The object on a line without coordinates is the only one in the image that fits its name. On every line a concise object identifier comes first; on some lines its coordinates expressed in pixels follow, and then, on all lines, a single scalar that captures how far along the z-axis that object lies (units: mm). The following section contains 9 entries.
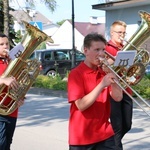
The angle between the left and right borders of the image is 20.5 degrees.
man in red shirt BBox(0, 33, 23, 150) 3809
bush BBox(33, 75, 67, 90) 13312
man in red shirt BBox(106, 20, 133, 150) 4445
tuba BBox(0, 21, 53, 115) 3715
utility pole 16295
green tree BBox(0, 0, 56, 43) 12383
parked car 18562
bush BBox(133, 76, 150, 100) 10289
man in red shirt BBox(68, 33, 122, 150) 3070
